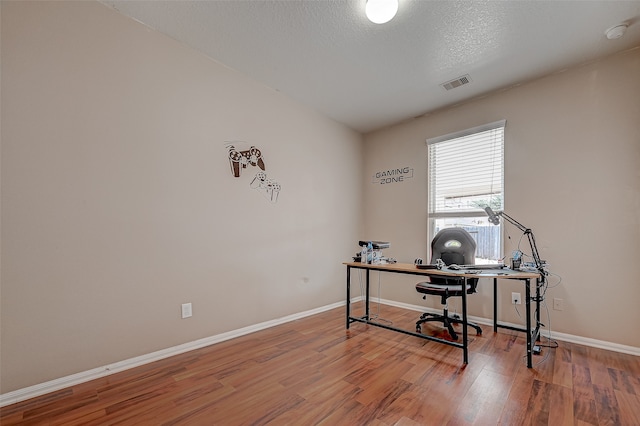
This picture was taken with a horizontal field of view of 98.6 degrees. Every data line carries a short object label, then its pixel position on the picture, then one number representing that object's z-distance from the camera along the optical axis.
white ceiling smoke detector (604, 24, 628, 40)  2.21
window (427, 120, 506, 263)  3.23
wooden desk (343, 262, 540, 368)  2.20
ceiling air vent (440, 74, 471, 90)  2.99
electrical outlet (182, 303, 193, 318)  2.51
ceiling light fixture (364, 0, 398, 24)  1.97
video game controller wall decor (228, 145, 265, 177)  2.92
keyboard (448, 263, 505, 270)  2.53
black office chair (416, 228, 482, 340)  2.84
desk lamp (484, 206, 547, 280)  2.52
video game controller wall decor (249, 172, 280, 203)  3.12
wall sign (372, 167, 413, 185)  4.02
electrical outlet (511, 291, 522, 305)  3.02
